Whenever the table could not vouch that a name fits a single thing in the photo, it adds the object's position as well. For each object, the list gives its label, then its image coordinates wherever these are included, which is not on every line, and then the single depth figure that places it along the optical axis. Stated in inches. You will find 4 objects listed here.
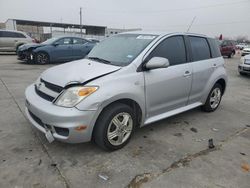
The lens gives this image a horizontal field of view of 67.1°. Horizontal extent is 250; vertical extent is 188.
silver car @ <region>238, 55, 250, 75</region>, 322.3
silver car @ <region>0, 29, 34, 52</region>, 498.7
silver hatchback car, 91.3
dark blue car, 365.3
